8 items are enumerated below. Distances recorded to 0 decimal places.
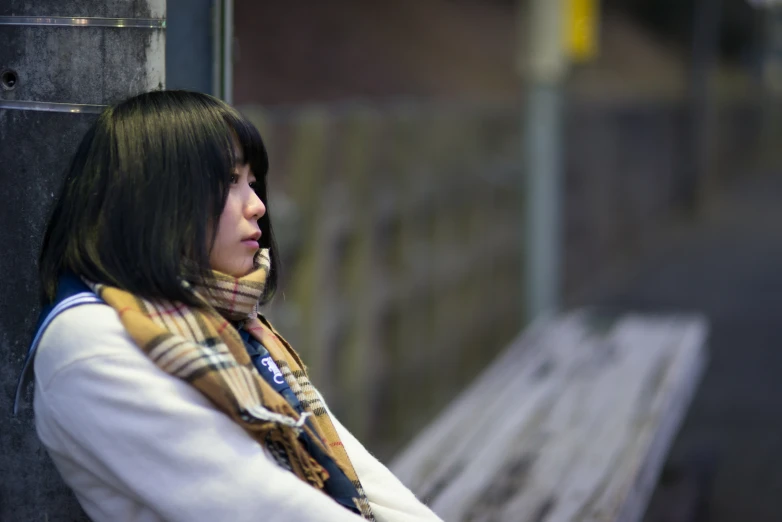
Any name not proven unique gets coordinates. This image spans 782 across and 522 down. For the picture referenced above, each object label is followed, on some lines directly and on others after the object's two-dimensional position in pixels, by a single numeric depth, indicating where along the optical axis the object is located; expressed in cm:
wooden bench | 572
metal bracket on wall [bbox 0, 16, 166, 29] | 369
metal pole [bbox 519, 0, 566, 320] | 1252
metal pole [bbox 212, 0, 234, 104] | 430
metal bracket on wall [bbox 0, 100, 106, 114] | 372
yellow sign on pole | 1255
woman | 302
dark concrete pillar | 371
